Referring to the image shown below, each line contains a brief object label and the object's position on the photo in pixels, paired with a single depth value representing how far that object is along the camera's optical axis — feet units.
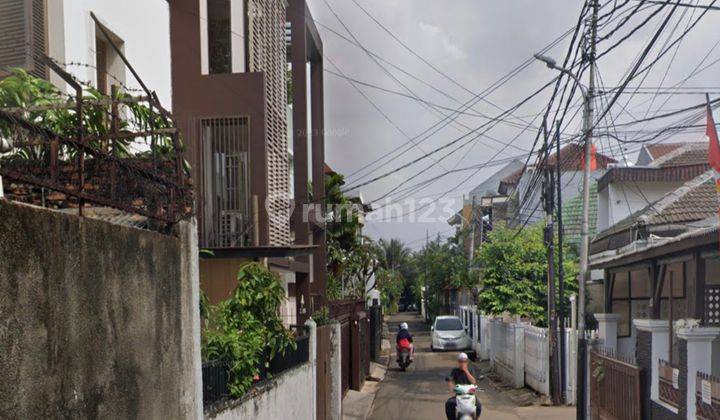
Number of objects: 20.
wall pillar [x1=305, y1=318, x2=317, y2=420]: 36.66
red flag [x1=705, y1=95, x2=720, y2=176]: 23.49
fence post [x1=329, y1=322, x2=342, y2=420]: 43.57
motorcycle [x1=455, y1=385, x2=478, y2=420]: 32.73
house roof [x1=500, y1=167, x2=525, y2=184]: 137.75
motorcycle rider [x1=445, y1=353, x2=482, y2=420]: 34.09
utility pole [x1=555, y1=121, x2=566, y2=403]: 48.03
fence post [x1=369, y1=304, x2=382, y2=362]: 80.84
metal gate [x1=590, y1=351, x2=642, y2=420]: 27.40
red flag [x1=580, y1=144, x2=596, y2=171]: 42.02
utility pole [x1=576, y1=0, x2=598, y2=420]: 37.76
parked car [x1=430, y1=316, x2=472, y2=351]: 97.81
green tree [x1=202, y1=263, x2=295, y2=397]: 24.27
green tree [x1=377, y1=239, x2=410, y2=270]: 223.71
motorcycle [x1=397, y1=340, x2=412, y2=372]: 74.95
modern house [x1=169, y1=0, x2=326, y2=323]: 35.83
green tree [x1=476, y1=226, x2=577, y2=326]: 73.72
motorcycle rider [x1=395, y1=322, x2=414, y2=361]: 74.84
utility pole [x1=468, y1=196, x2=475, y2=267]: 141.82
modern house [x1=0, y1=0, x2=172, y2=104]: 22.29
